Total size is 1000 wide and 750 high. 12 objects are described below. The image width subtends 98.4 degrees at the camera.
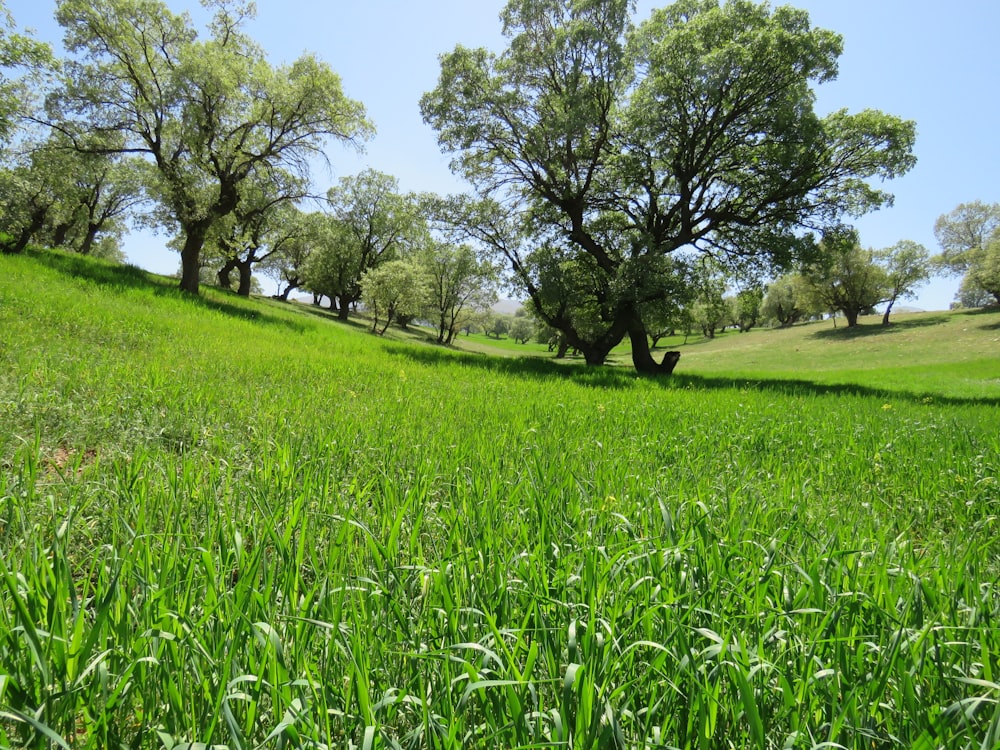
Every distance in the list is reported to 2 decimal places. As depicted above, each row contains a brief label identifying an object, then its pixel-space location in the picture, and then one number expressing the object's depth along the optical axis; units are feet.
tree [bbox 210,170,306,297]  69.05
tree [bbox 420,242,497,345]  169.58
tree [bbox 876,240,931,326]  178.09
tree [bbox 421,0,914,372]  48.80
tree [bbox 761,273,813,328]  263.70
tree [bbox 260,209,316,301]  185.37
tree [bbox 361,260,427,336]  126.00
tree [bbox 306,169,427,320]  168.55
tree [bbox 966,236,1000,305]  153.48
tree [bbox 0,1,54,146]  46.91
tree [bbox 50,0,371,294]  56.18
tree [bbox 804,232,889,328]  166.50
